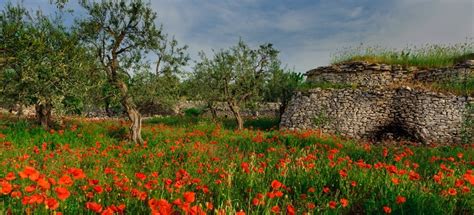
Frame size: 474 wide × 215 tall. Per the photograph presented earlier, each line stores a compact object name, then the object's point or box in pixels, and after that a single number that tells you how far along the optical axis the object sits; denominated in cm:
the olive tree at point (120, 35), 1408
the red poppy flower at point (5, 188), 301
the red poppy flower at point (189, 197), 295
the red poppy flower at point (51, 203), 285
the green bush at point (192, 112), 3809
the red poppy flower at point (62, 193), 288
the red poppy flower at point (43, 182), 285
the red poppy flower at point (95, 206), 294
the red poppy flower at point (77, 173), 339
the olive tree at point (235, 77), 2392
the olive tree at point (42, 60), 1138
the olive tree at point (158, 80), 1564
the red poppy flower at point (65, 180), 315
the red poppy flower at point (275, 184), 368
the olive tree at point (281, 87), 2677
